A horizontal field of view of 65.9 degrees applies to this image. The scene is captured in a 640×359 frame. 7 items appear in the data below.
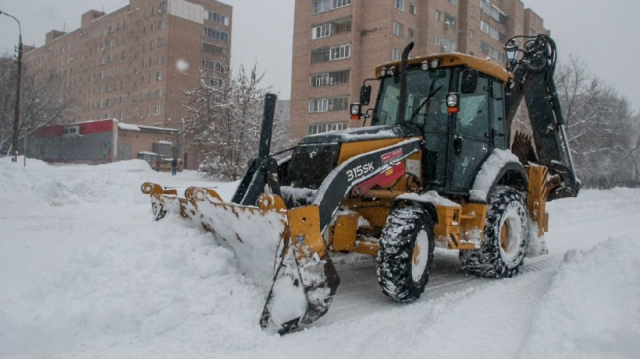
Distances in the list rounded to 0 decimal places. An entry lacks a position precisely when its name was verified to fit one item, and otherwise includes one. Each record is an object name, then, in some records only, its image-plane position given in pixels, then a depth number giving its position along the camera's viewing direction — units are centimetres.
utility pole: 2459
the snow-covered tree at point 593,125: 3091
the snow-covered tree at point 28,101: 4000
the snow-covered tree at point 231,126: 2891
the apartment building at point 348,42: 3772
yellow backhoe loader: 418
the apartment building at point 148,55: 5838
